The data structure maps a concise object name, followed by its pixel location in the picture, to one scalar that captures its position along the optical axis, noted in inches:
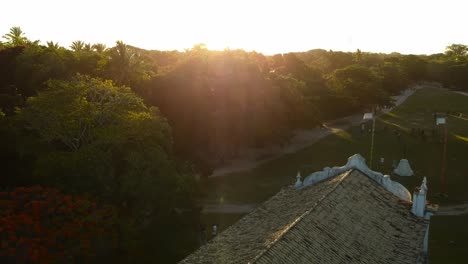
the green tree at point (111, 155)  916.6
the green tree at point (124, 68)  1632.6
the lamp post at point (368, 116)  1184.5
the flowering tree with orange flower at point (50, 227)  713.6
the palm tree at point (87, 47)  1932.0
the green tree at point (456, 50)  4629.4
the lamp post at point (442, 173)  1293.6
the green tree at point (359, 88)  2442.3
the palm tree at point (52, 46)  1688.4
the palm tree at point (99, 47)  1900.8
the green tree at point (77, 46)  1915.1
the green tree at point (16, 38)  2007.9
